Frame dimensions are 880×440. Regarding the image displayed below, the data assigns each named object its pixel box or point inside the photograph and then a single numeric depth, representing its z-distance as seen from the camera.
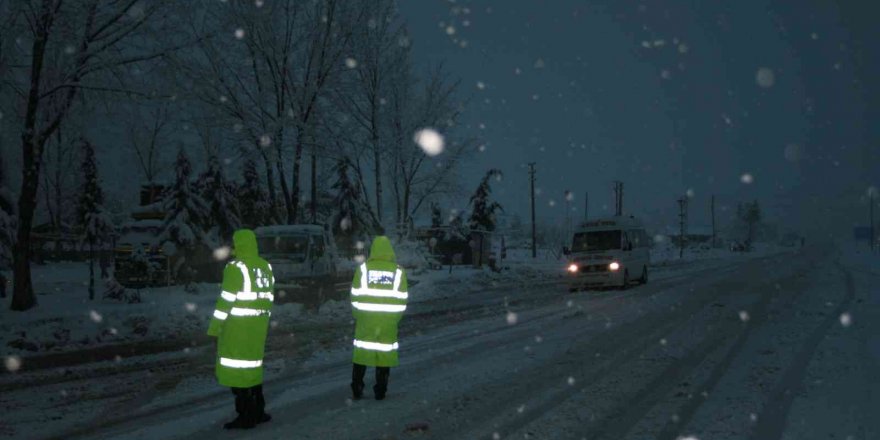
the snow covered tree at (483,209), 60.97
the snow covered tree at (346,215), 41.66
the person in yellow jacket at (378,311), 7.75
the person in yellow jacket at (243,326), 6.59
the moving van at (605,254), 24.88
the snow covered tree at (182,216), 28.16
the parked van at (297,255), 21.22
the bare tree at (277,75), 27.45
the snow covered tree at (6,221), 18.75
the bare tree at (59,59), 16.67
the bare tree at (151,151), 49.21
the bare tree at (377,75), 34.19
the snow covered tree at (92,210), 24.05
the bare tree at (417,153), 37.50
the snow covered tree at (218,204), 33.81
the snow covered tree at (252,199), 44.91
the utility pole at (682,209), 97.27
